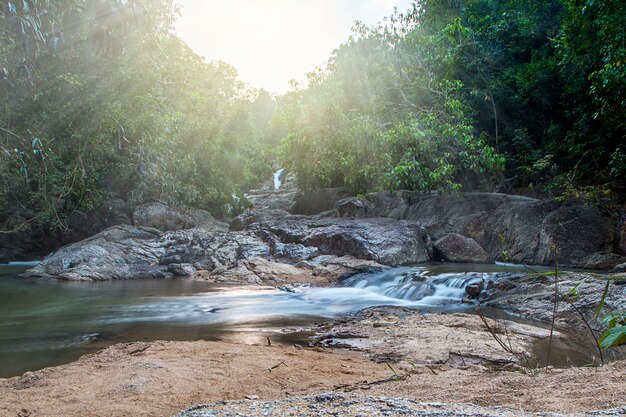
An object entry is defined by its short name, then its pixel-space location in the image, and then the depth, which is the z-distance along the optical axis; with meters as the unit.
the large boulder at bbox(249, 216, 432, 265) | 12.78
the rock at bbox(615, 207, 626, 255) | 11.59
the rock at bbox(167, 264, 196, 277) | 13.32
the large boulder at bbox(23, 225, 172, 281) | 13.02
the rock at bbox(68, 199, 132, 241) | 18.98
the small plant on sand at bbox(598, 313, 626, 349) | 2.99
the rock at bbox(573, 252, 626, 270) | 11.02
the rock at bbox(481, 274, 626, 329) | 6.79
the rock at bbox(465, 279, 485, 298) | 8.76
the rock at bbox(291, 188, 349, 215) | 20.97
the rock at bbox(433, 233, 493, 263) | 13.02
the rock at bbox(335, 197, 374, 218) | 17.23
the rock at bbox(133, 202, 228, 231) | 18.77
